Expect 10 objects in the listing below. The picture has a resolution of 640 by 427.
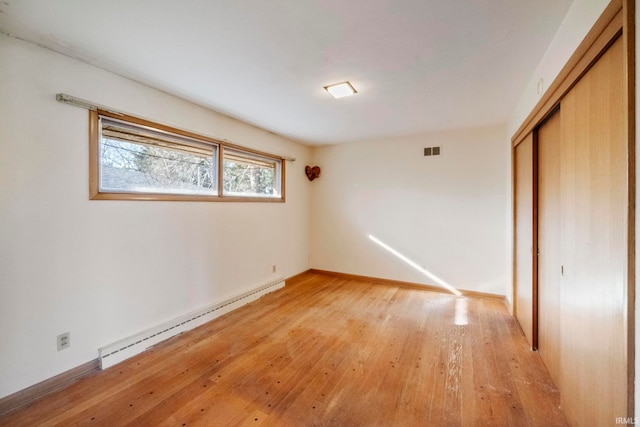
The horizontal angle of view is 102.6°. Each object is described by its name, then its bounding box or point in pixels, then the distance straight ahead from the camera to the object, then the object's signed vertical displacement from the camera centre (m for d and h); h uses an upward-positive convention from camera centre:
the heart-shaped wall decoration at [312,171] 4.98 +0.81
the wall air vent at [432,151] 4.02 +0.97
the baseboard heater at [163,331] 2.18 -1.18
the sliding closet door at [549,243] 1.90 -0.25
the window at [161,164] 2.23 +0.54
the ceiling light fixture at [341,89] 2.40 +1.20
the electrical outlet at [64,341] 1.95 -0.97
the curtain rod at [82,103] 1.93 +0.88
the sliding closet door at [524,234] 2.44 -0.24
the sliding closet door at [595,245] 1.05 -0.16
